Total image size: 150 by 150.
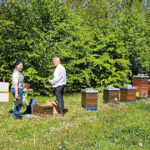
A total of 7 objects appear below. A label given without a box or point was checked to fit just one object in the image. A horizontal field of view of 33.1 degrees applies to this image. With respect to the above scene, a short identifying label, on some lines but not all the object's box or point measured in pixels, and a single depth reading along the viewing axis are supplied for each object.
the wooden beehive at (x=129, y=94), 10.38
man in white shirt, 7.66
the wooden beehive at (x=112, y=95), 9.77
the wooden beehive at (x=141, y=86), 11.26
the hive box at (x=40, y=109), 7.41
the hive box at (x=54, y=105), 7.94
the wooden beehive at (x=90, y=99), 8.88
